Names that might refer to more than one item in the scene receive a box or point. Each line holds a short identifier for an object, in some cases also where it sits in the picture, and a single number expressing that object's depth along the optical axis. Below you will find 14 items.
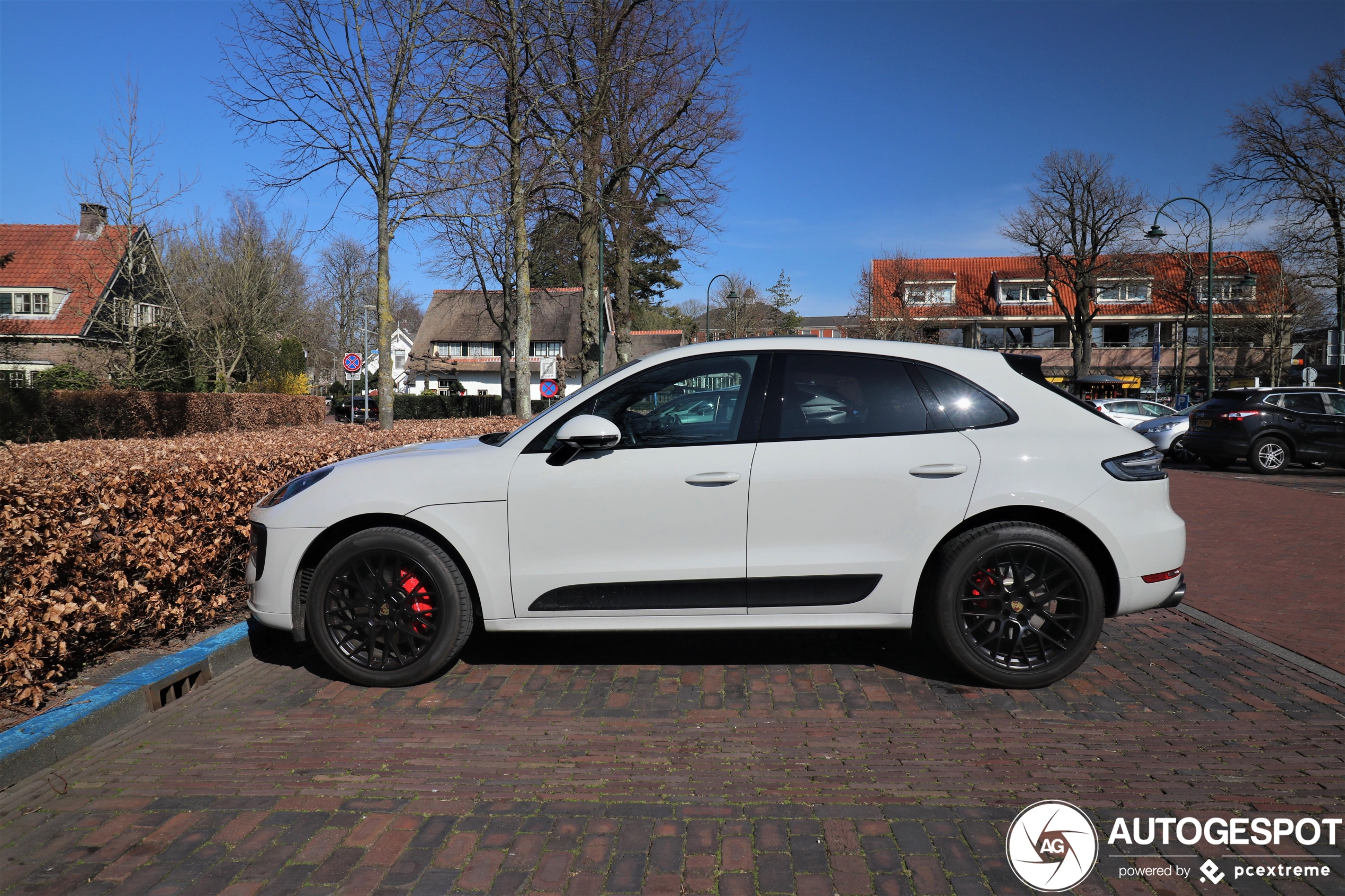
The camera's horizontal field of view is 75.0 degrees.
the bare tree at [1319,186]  32.03
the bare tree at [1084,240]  50.12
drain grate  4.17
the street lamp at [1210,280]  30.62
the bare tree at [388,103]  11.83
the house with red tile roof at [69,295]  24.39
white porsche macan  4.16
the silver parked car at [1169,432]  20.34
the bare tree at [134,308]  23.58
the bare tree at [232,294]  28.73
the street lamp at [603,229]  20.38
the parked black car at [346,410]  45.44
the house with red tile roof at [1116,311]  53.06
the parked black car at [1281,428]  16.25
